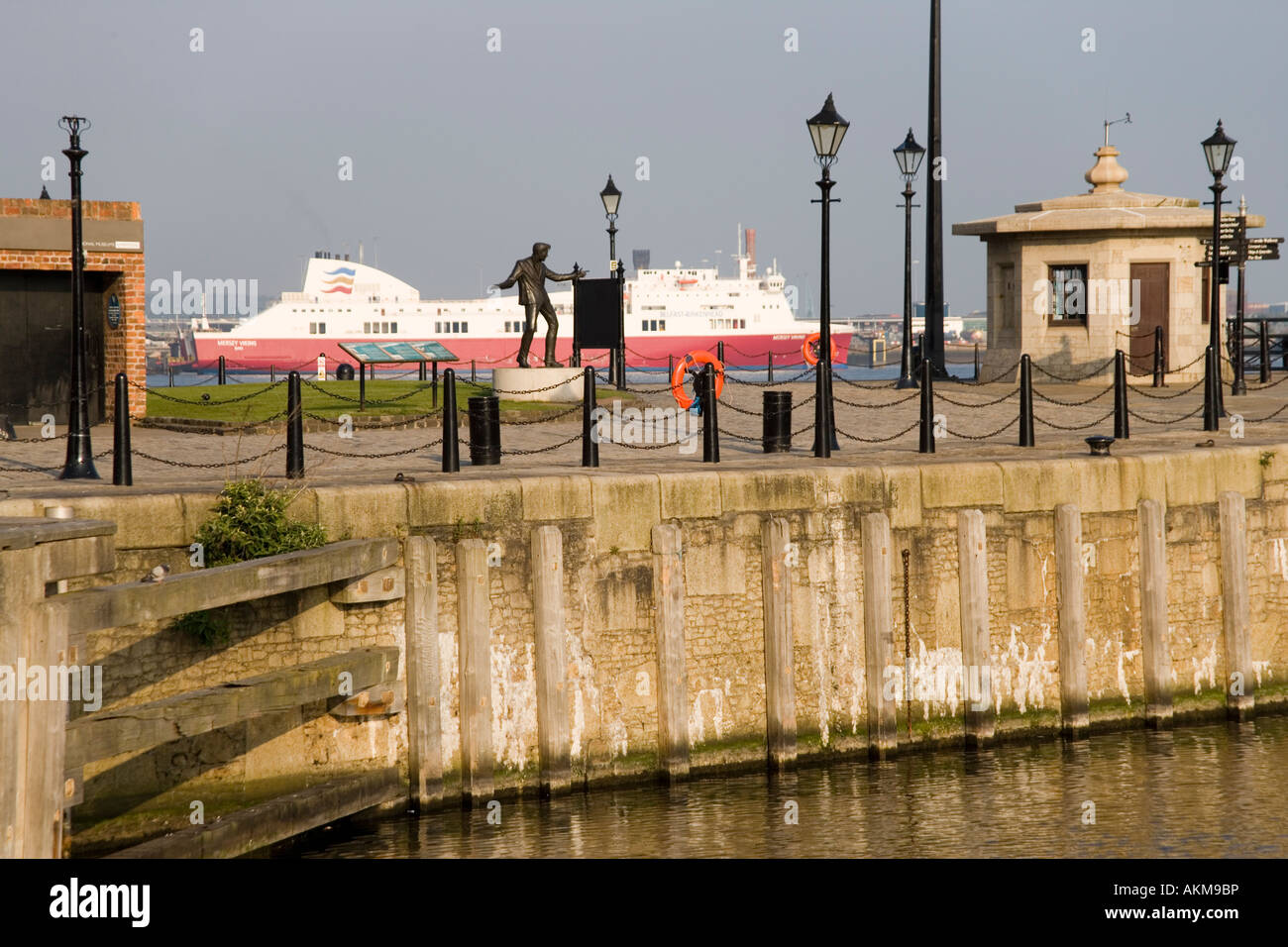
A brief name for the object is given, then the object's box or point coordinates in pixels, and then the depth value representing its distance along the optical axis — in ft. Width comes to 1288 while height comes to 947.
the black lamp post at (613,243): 91.47
